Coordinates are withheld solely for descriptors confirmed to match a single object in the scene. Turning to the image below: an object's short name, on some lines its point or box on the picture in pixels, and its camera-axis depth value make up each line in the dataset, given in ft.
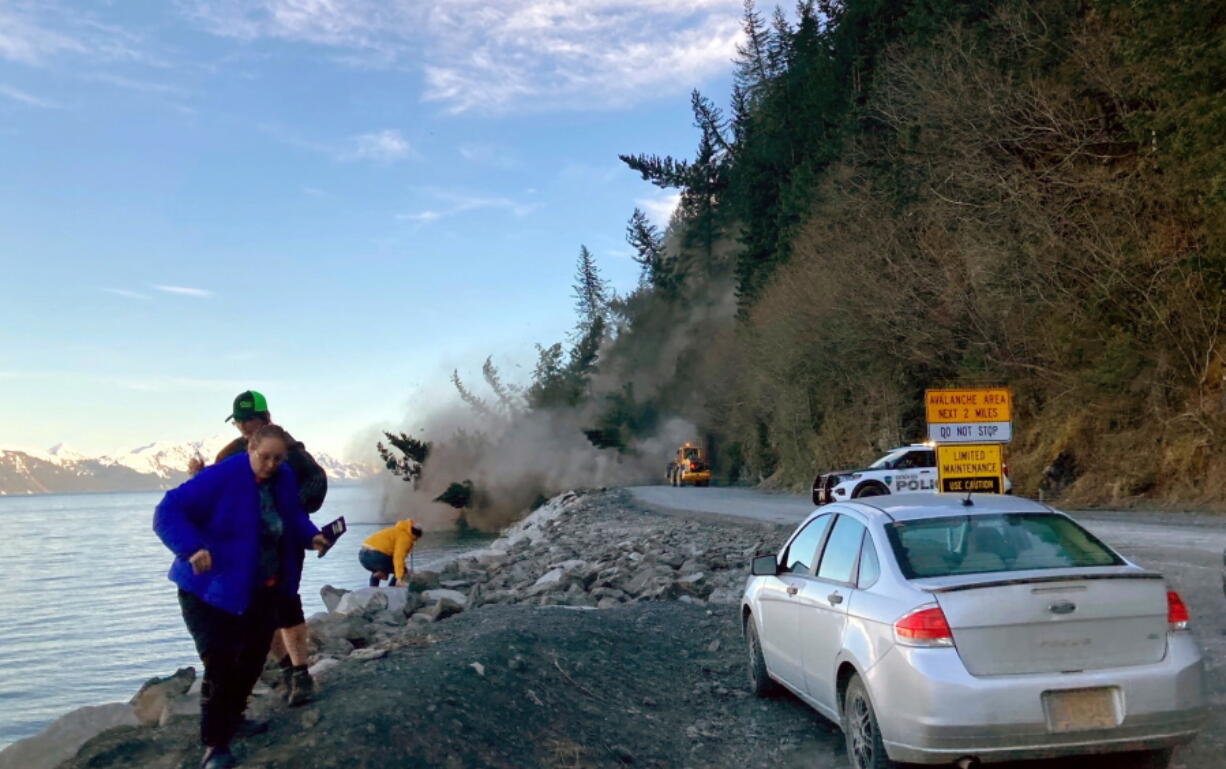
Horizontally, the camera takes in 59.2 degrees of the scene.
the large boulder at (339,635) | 32.91
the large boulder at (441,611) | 40.14
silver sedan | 16.57
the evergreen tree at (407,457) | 271.57
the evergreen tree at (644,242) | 334.85
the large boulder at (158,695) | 24.17
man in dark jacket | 20.51
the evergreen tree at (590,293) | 386.11
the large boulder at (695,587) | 47.91
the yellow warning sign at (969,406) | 42.34
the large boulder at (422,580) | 53.87
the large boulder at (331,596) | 51.62
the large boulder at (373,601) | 44.59
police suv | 80.84
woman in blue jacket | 17.89
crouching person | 51.42
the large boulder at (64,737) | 24.56
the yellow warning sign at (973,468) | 42.68
